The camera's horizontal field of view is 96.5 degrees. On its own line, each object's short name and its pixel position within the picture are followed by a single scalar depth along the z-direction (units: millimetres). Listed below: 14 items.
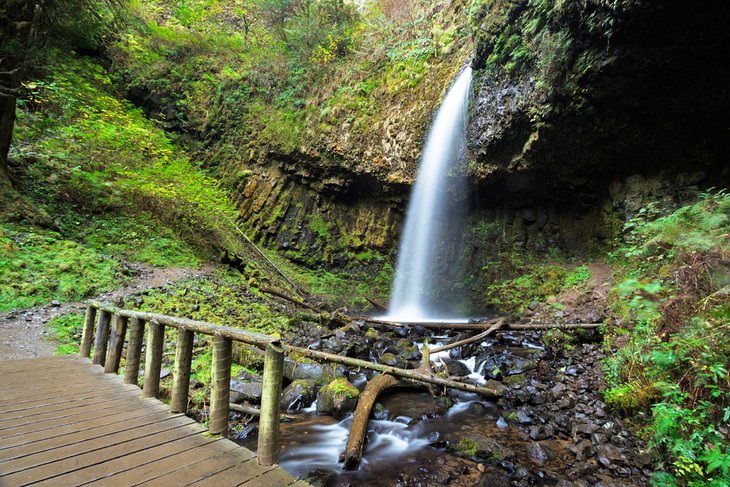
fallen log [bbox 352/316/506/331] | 8633
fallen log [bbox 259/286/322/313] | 10240
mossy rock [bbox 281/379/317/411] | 5199
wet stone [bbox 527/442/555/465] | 3932
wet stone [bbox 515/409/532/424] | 4734
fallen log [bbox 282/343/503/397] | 5145
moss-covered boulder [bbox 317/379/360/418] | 5033
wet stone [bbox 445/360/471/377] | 6508
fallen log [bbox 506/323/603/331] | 6973
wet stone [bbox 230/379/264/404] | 4941
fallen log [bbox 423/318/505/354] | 6780
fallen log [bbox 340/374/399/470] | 3951
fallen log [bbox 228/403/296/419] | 4316
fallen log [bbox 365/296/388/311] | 12539
